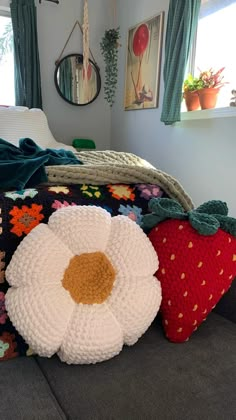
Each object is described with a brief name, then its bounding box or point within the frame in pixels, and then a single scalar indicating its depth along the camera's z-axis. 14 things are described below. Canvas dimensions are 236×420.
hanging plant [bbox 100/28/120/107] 3.28
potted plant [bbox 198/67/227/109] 2.27
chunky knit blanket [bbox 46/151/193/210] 0.96
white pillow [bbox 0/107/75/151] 2.42
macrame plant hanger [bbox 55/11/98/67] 3.23
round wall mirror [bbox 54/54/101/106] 3.23
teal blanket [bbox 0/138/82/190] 0.90
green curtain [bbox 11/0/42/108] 2.88
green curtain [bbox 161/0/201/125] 2.32
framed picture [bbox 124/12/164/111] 2.81
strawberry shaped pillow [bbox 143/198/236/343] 0.79
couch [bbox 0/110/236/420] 0.59
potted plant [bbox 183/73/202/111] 2.36
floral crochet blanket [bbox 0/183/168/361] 0.78
